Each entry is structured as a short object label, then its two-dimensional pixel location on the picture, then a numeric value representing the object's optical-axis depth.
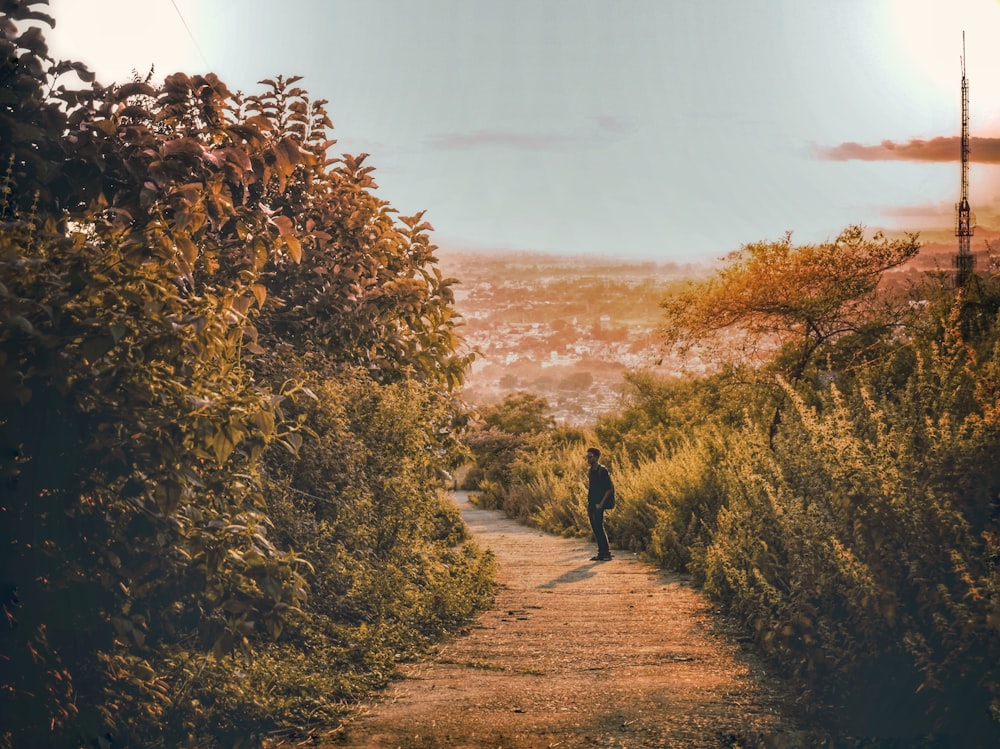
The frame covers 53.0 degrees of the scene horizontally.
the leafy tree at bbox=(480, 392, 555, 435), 32.81
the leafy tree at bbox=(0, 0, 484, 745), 4.19
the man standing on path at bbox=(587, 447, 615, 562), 13.91
